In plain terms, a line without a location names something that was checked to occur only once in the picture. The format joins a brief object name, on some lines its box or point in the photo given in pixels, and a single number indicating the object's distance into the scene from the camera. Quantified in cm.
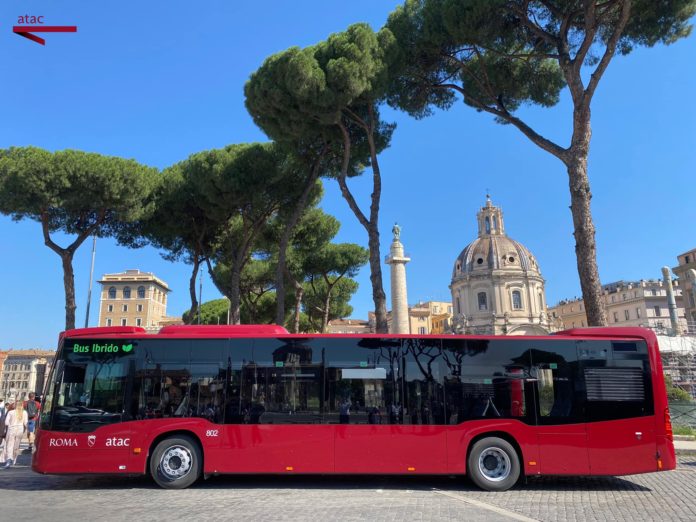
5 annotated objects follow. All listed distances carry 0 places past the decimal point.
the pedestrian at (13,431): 966
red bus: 762
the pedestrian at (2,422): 1020
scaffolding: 2570
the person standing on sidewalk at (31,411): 1389
